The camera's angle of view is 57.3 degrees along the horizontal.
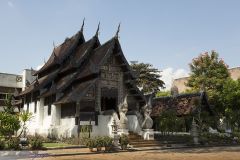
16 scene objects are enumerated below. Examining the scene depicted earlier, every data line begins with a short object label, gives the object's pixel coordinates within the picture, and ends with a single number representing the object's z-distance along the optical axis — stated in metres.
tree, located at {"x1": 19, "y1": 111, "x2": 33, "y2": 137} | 15.73
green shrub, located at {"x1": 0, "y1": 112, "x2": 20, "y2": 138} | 15.15
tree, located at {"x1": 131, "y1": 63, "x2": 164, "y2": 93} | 35.26
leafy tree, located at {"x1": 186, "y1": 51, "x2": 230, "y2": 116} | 27.28
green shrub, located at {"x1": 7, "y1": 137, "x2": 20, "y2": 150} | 13.21
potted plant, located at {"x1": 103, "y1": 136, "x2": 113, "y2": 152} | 13.24
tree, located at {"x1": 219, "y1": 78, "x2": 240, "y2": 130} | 24.27
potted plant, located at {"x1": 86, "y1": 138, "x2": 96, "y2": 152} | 12.96
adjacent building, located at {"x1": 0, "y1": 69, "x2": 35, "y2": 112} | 33.71
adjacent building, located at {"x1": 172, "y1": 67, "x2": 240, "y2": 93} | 45.17
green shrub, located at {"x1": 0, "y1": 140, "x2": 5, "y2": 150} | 13.23
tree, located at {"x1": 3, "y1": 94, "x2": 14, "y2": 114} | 25.97
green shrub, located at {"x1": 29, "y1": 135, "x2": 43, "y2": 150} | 13.32
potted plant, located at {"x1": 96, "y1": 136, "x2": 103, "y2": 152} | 13.03
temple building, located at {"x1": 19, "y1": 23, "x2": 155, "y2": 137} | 17.34
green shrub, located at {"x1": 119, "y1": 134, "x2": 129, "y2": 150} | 14.15
